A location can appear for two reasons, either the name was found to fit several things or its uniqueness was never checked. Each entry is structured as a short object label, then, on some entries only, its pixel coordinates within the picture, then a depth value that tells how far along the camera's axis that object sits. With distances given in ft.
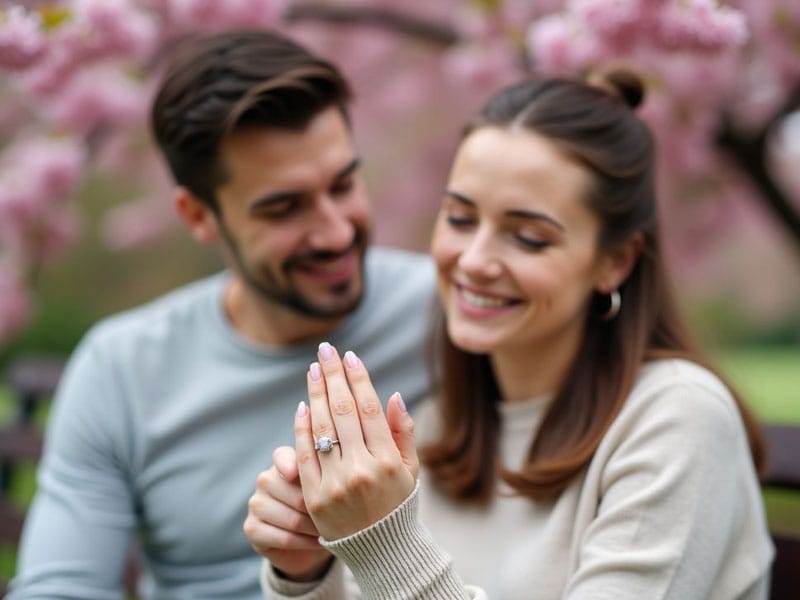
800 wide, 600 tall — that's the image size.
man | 6.54
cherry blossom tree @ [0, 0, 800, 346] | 6.96
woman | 4.29
